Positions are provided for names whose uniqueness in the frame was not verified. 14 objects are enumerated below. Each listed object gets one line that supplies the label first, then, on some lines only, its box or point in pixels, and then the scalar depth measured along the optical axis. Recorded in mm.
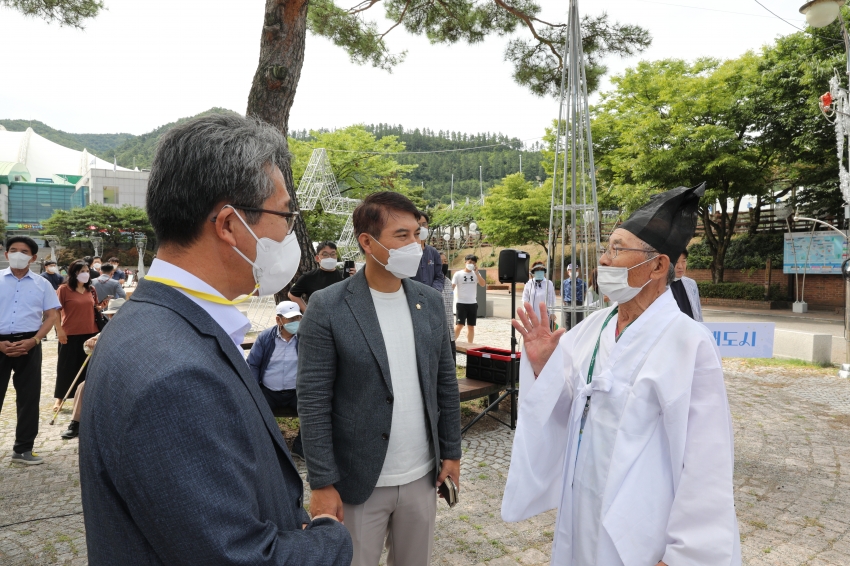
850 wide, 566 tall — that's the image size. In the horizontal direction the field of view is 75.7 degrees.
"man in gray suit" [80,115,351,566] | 897
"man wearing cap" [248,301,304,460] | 4887
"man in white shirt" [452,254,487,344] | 11148
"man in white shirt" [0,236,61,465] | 5055
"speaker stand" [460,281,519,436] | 5785
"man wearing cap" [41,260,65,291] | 9243
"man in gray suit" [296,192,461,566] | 2182
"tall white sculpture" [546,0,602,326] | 5906
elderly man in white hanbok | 1660
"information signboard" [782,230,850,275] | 19828
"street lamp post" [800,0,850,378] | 9422
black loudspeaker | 5598
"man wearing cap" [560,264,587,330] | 7738
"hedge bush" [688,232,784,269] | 23000
